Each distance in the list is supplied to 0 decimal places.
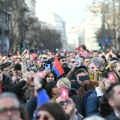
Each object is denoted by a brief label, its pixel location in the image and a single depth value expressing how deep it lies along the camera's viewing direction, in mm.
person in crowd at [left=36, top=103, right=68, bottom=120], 5184
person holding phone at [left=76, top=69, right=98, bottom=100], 10430
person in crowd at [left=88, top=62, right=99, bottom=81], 13000
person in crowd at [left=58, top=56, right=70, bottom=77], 14038
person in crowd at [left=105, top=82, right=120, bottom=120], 6055
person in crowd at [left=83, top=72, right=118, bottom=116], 8938
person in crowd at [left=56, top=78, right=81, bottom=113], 8826
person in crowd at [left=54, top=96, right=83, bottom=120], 6219
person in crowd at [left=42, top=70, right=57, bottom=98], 8747
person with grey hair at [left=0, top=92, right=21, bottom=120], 5152
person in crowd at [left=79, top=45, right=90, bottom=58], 18469
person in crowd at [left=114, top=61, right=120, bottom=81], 12583
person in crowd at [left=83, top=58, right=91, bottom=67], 16189
